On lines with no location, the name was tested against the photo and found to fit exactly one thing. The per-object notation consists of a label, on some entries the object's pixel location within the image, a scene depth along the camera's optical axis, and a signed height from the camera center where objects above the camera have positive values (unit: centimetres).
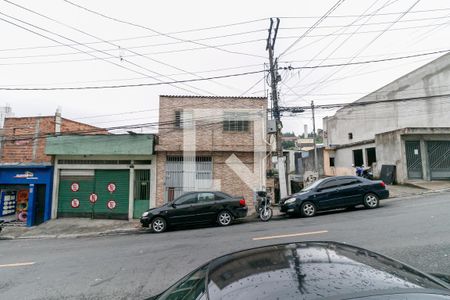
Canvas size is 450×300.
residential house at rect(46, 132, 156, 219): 1423 +38
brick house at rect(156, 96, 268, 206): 1426 +188
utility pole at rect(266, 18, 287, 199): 1338 +355
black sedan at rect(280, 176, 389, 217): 1062 -73
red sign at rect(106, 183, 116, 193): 1452 -30
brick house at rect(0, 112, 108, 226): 1455 +72
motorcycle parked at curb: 1095 -118
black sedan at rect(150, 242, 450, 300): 145 -61
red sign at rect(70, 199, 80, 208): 1468 -117
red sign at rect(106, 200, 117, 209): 1442 -123
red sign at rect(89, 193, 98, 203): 1456 -89
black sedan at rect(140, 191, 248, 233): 1058 -126
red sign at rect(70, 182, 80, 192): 1476 -28
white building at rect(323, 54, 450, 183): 1638 +470
